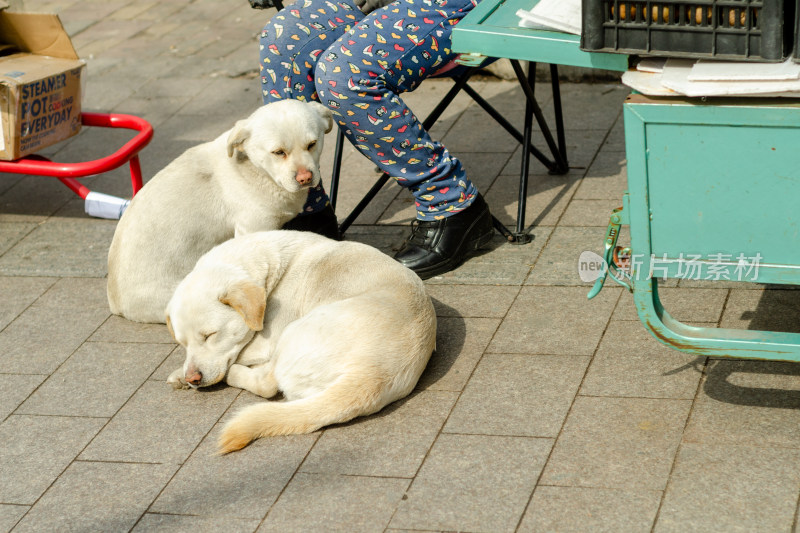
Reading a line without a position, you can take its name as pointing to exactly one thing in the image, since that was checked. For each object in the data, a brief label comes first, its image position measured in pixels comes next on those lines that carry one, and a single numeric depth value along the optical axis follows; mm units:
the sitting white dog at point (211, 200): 7520
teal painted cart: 4789
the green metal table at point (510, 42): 5227
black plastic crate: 4523
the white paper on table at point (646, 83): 4848
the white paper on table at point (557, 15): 5324
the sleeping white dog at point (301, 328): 5984
